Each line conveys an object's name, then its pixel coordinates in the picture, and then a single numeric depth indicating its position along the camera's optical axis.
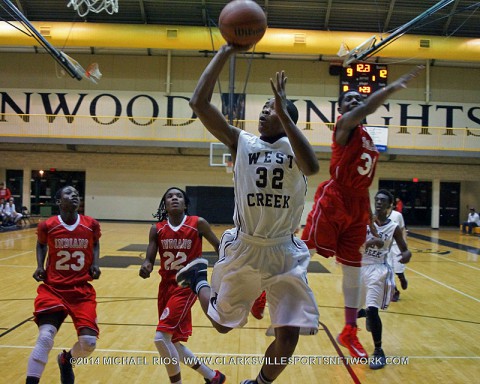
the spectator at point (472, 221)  19.05
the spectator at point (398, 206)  18.71
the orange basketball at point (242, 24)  2.53
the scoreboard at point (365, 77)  18.44
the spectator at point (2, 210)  16.38
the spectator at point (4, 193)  16.95
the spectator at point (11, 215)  16.64
